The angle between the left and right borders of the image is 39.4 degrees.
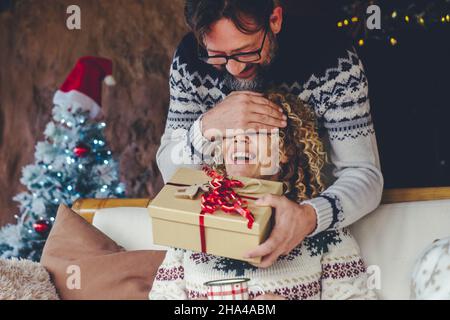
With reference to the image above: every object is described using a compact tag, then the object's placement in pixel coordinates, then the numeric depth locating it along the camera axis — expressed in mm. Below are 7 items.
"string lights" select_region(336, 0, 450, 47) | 2262
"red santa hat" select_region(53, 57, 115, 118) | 2211
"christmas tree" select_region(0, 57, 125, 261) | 2240
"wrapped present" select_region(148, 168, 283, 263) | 1336
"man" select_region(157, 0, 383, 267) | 1512
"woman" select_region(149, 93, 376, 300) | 1460
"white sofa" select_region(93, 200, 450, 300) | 1599
